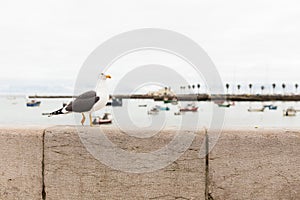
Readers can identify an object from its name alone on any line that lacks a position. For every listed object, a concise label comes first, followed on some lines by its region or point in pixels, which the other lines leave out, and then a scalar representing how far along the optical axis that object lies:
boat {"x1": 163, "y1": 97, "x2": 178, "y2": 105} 98.22
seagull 3.74
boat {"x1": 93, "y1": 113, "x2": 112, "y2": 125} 33.80
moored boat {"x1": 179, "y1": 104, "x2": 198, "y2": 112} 67.88
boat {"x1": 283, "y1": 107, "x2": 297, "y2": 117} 66.56
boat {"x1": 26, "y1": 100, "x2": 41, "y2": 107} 77.69
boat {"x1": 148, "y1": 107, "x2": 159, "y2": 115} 66.30
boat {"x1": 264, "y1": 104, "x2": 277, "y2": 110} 96.26
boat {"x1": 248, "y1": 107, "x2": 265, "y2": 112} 84.19
